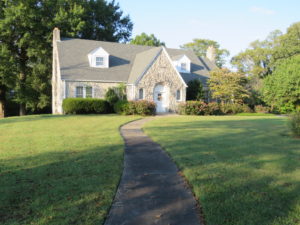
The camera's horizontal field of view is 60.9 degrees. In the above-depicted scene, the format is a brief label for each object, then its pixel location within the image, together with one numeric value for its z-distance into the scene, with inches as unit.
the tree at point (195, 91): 1041.8
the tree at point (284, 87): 1021.8
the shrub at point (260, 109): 1153.4
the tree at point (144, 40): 1790.1
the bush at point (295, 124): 430.3
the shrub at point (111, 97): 934.4
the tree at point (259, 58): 2032.2
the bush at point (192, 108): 925.8
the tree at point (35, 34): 1126.4
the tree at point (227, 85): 1071.0
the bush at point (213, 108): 966.0
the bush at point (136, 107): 834.8
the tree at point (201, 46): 2539.4
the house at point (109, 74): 948.6
